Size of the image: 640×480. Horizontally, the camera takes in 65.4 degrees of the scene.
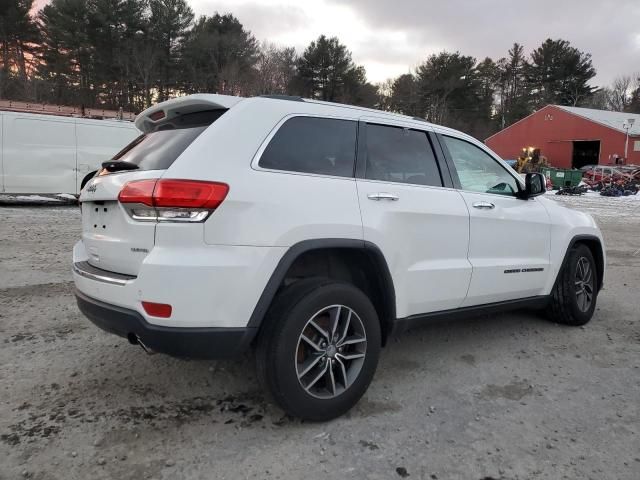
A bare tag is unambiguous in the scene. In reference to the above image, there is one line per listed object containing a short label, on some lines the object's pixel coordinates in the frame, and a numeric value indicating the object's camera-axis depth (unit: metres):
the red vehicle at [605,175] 28.35
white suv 2.44
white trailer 11.97
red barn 40.19
